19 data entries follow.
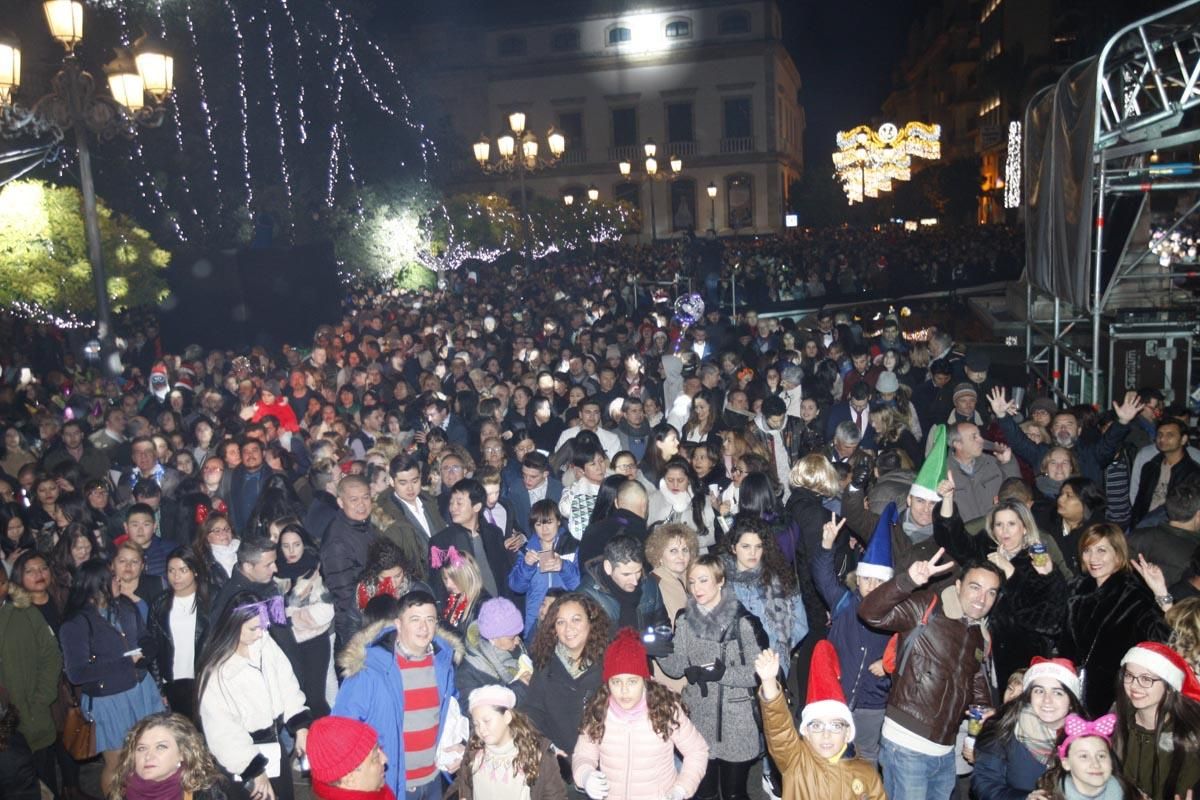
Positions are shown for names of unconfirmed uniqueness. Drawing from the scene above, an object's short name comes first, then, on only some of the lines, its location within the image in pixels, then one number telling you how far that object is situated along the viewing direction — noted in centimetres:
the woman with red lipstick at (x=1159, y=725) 367
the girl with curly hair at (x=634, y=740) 402
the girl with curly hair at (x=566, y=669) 445
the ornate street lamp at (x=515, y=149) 2031
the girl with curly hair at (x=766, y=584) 515
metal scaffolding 797
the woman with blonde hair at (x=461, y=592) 504
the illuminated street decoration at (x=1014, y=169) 2391
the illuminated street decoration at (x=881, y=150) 4106
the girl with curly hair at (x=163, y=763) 362
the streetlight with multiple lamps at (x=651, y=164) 2626
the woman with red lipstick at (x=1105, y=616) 450
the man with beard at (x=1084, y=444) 746
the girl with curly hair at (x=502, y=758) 391
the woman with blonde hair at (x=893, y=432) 834
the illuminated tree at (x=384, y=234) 2691
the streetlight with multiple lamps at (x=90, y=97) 915
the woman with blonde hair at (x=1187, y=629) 410
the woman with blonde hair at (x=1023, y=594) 491
